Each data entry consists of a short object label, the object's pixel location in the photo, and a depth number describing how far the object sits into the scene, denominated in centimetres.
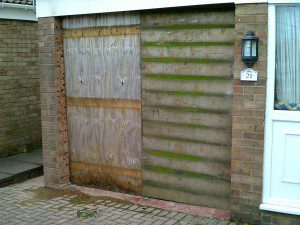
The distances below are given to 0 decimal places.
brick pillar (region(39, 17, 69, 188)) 627
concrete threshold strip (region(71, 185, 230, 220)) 525
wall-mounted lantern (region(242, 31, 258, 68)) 454
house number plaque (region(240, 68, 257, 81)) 462
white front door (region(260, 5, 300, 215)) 452
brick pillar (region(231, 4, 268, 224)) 458
